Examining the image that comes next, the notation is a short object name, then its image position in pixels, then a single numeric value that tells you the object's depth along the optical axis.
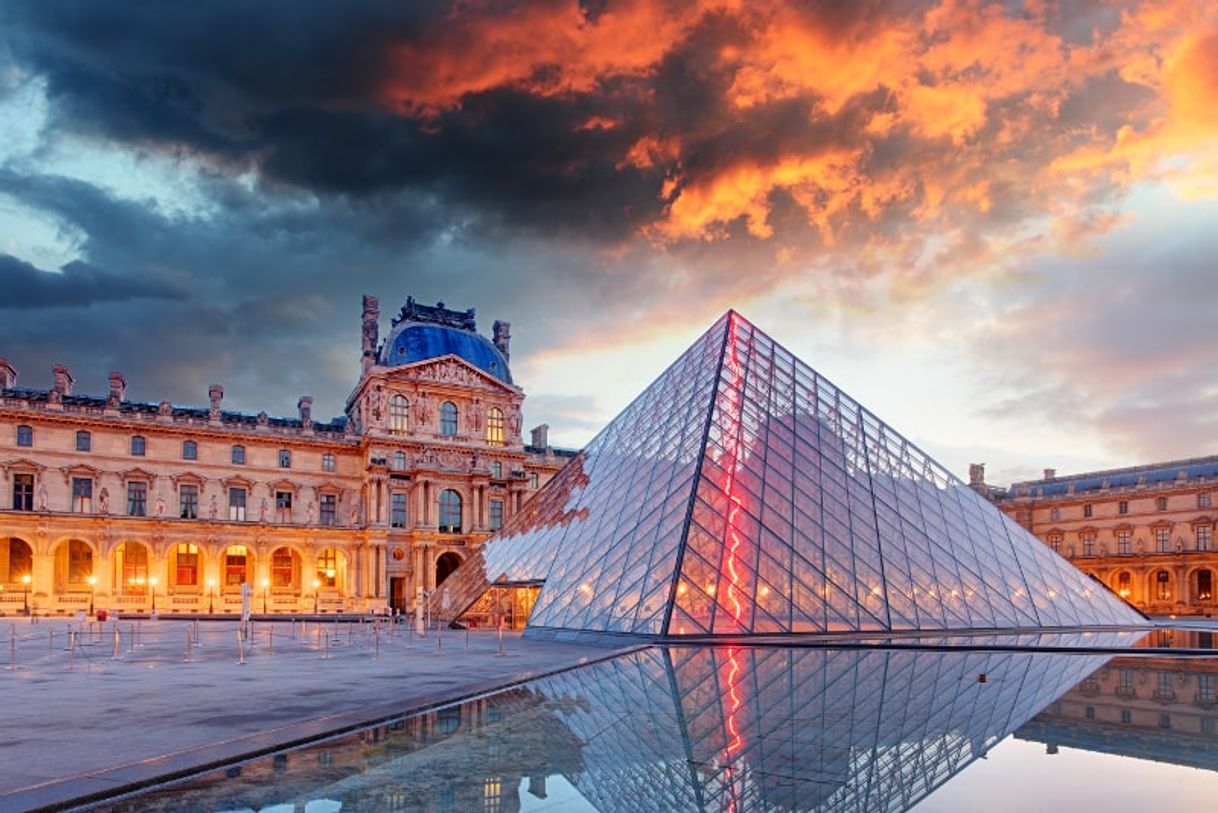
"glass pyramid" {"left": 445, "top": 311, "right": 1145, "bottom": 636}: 23.64
